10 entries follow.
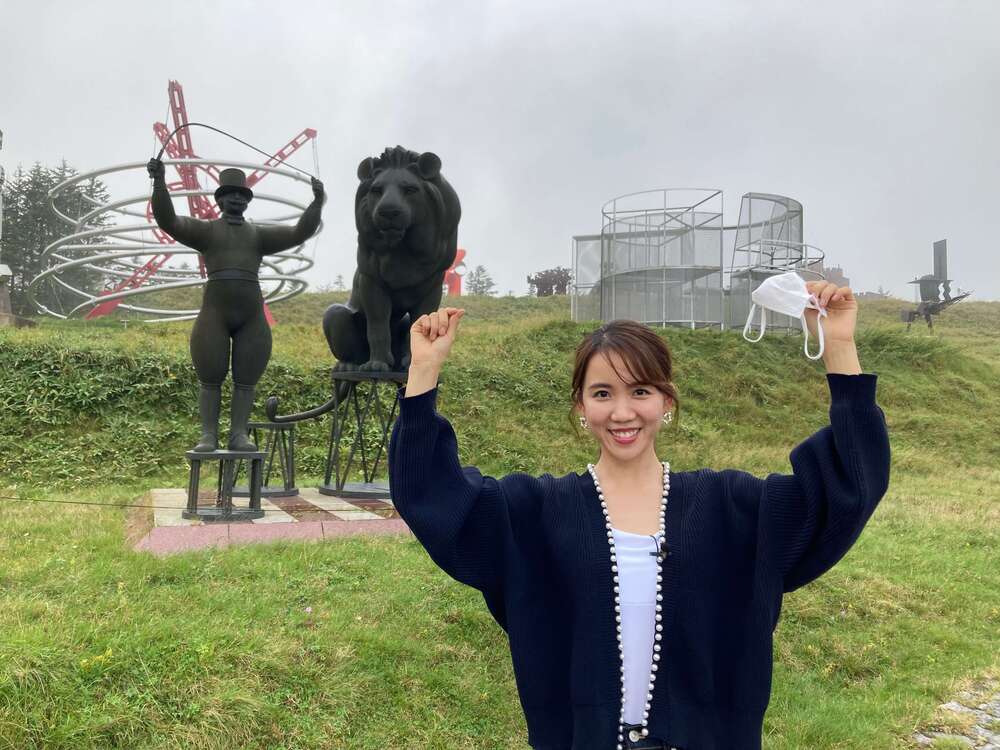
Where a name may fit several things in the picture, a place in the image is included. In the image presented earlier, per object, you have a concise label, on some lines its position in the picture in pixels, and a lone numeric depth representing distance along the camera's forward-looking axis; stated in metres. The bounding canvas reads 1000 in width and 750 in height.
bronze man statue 4.55
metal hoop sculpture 12.84
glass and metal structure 15.23
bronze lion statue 4.80
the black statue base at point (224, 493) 4.44
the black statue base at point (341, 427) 5.32
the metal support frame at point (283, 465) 5.83
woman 1.33
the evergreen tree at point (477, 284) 45.28
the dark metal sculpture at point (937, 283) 25.87
